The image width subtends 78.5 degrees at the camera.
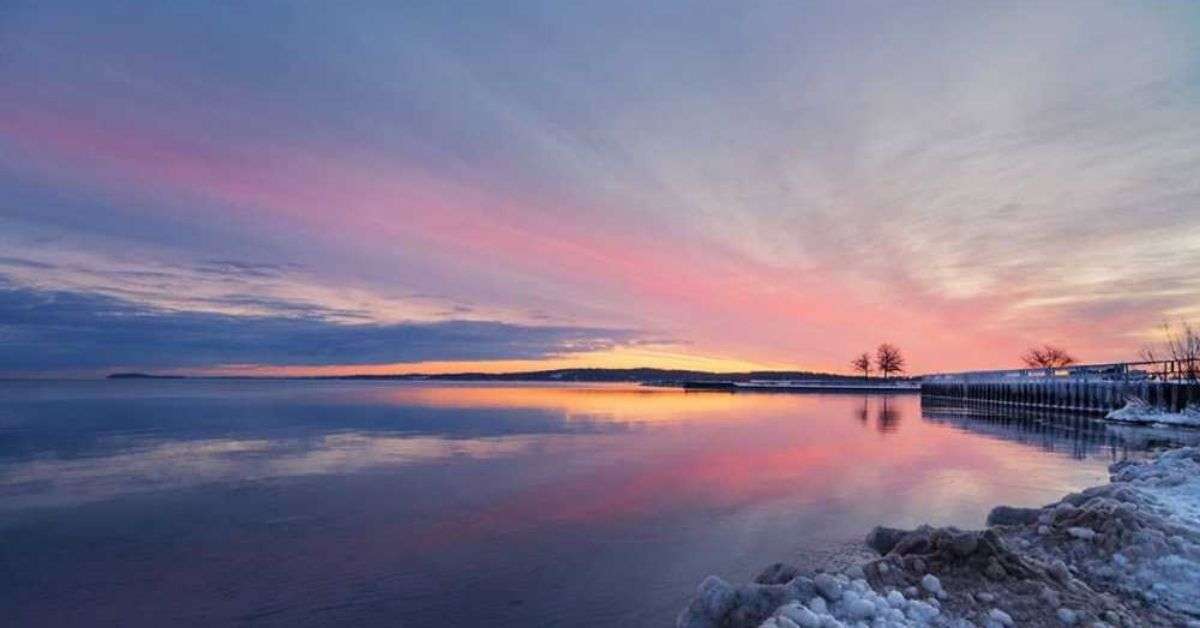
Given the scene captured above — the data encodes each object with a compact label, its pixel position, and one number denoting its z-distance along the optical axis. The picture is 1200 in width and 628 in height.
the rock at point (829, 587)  6.55
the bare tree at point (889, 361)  151.50
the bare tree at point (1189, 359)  41.78
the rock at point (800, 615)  5.96
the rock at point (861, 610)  6.24
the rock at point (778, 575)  7.62
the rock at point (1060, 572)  7.30
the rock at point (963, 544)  7.54
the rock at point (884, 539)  9.58
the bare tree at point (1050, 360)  109.00
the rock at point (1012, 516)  10.45
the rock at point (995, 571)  7.20
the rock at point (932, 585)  6.86
